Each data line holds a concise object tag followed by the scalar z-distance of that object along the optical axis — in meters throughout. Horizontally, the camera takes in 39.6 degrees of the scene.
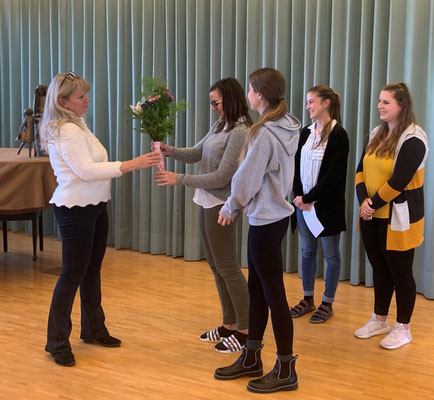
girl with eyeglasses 3.09
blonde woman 2.95
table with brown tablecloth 4.42
